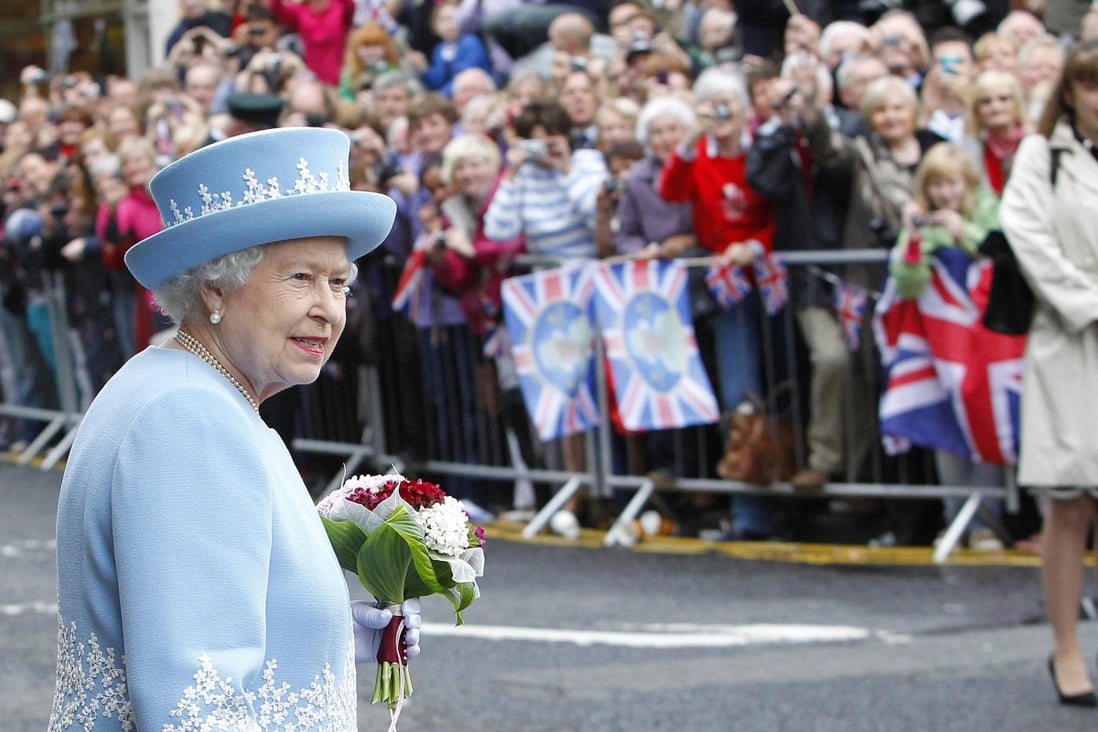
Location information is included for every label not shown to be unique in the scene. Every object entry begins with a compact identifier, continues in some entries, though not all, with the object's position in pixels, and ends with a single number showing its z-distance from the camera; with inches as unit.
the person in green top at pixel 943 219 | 712.4
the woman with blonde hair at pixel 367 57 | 1131.9
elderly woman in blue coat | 209.9
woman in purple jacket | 801.6
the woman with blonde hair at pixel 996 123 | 728.3
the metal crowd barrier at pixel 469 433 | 770.2
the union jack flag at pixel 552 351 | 824.9
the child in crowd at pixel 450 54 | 1121.4
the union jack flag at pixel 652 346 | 794.2
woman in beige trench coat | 520.4
